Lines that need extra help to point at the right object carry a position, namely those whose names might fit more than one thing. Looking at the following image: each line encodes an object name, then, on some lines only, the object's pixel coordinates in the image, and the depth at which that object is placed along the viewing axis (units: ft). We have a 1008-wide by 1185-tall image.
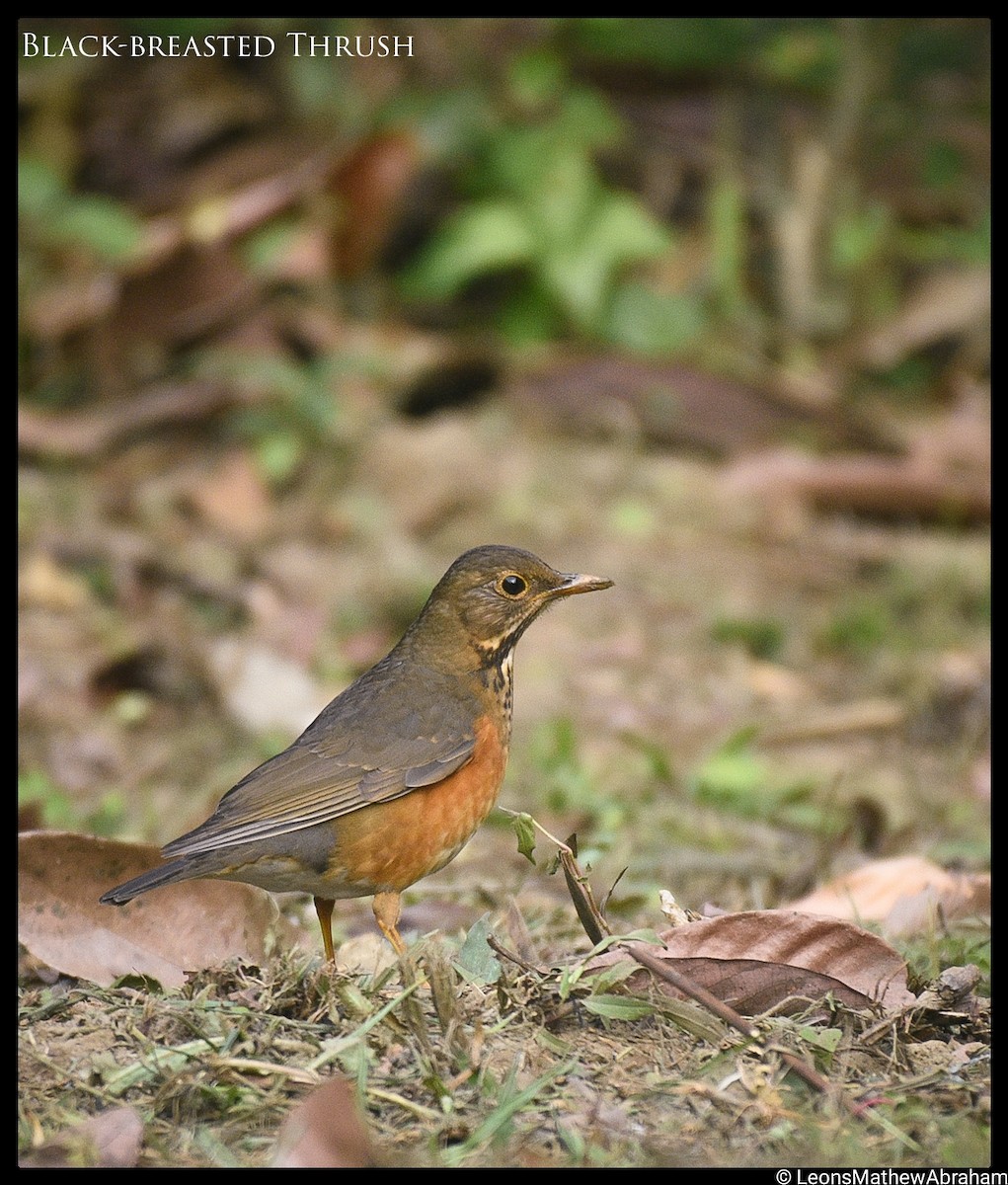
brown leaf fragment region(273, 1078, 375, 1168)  21.49
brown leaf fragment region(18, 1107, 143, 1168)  21.97
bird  29.35
